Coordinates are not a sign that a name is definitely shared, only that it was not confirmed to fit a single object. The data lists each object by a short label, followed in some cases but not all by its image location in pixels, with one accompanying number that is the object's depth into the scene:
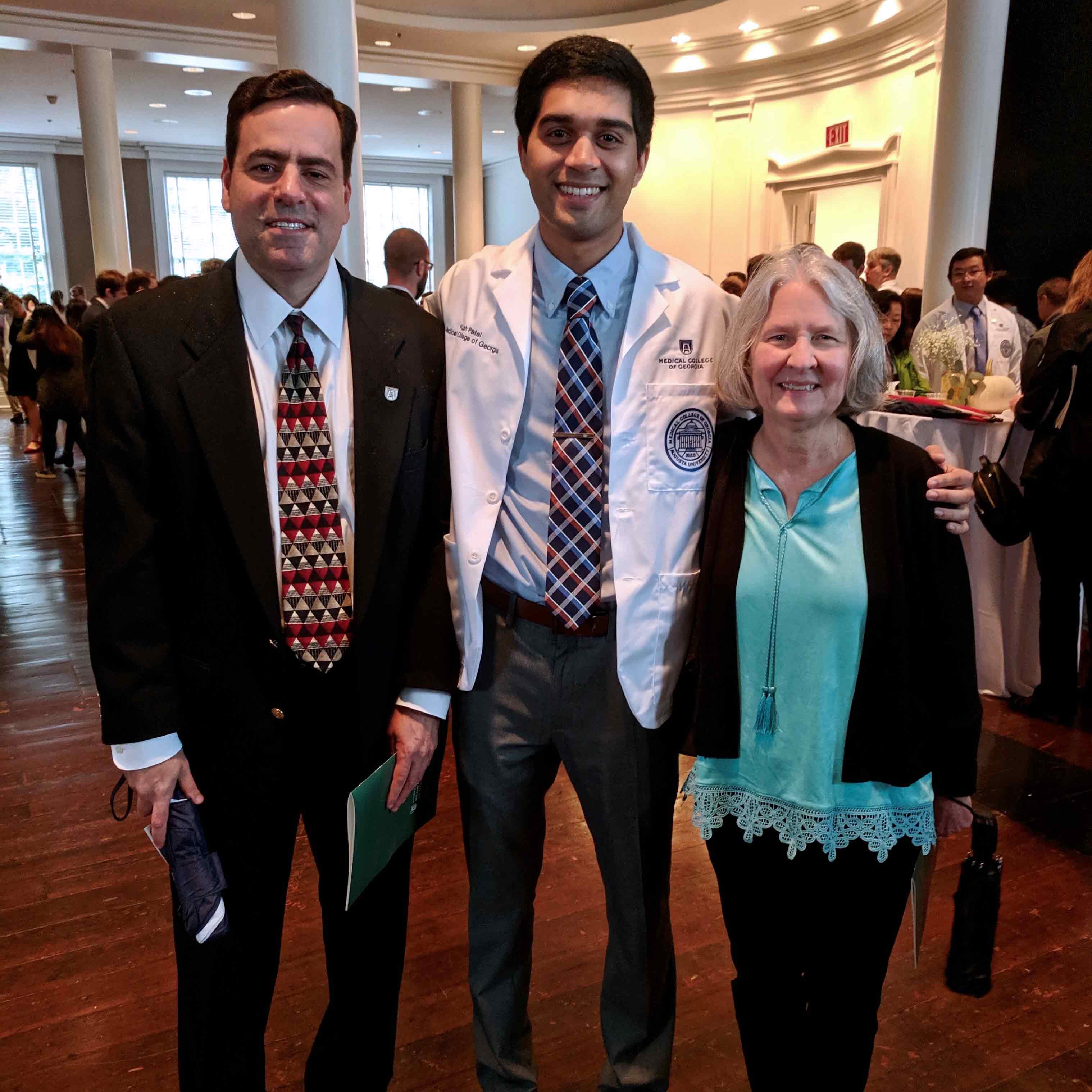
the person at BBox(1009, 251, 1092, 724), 3.22
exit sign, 9.75
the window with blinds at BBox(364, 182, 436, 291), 20.12
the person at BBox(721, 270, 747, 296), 6.85
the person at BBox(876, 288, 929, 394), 4.04
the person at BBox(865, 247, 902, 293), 6.31
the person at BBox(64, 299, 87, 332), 10.25
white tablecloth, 3.67
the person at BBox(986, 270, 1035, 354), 5.75
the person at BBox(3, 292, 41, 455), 9.77
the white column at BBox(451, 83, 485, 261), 11.25
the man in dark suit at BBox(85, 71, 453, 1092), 1.33
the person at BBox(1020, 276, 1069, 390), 5.07
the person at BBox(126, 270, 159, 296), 7.17
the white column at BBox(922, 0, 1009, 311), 5.91
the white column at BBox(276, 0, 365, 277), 4.83
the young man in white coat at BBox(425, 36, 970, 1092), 1.50
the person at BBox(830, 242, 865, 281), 5.79
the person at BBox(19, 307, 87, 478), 8.03
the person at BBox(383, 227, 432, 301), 4.72
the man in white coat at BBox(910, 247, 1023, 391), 4.60
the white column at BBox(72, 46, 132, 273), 9.70
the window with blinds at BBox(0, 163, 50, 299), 17.02
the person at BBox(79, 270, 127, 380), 7.26
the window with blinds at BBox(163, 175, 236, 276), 18.19
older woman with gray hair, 1.38
